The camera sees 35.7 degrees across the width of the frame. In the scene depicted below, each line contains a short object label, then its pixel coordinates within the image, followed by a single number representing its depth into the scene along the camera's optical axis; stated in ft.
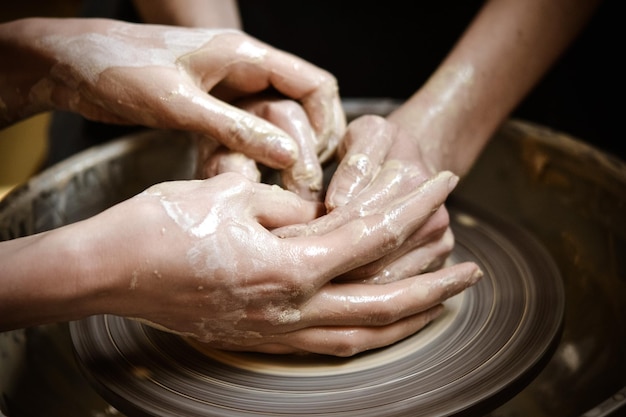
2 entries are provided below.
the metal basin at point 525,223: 1.75
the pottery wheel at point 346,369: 1.57
